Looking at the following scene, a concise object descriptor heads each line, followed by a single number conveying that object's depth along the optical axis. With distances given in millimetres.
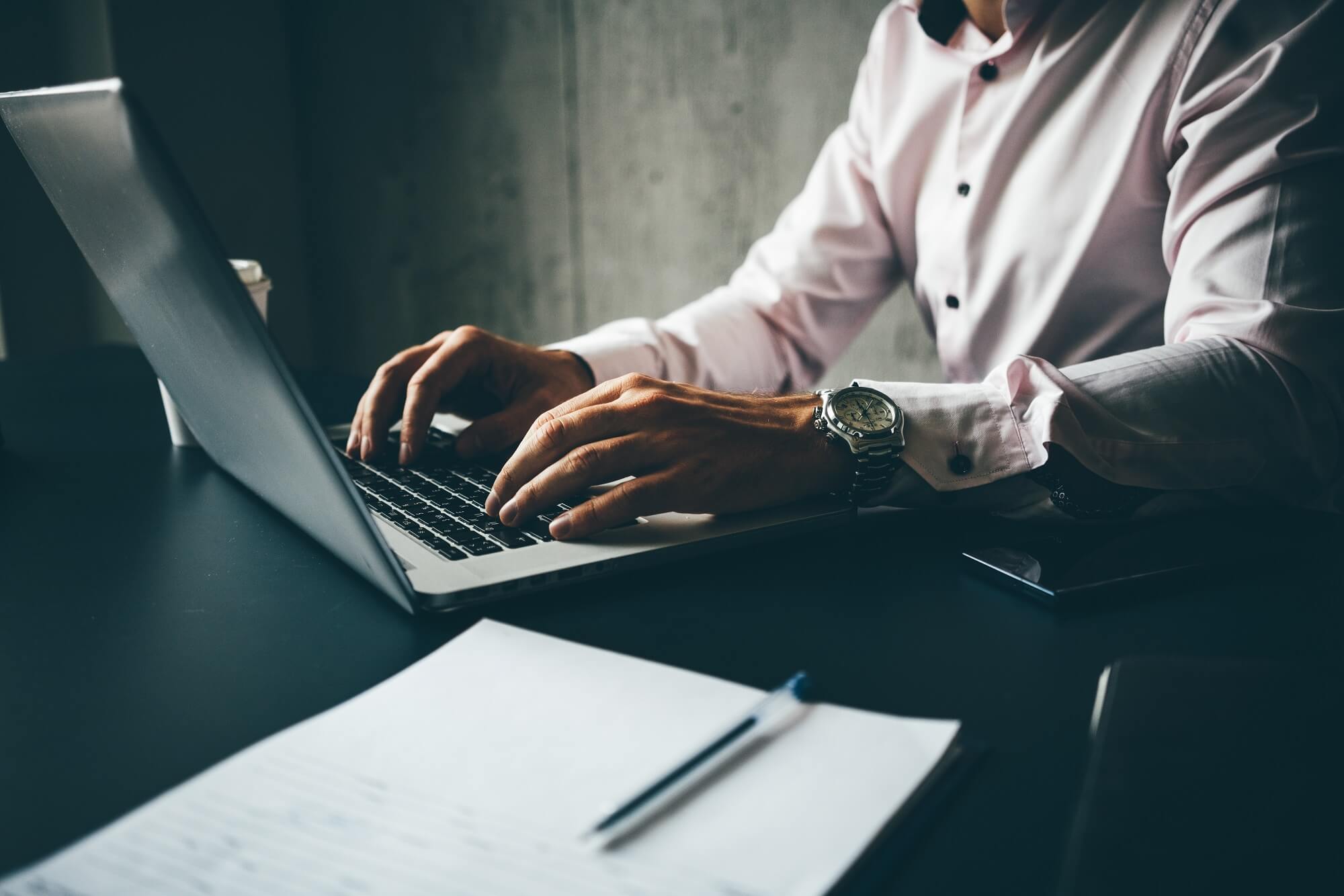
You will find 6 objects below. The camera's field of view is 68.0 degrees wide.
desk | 402
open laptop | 492
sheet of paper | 335
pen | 355
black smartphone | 593
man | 732
